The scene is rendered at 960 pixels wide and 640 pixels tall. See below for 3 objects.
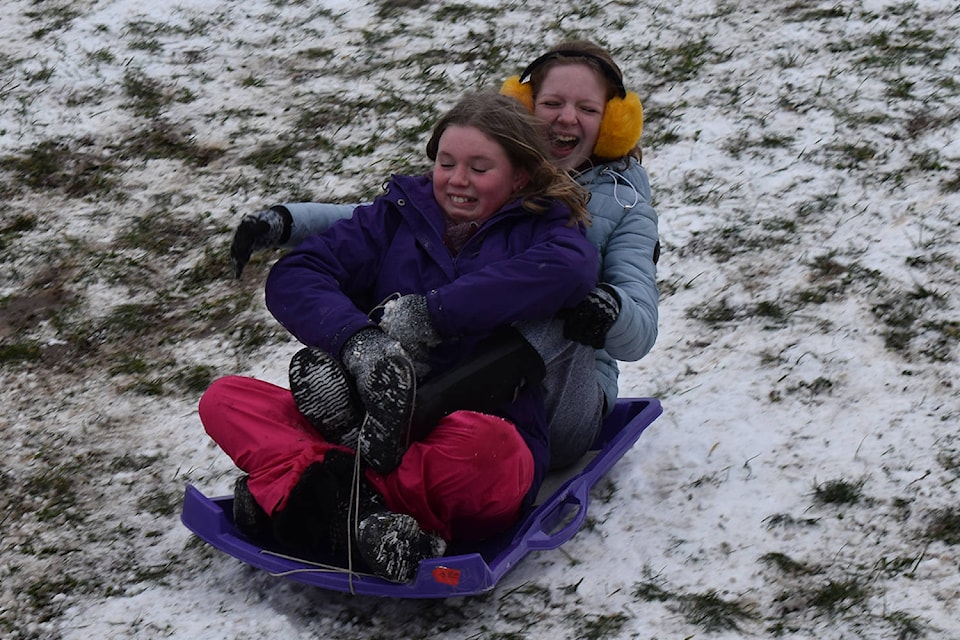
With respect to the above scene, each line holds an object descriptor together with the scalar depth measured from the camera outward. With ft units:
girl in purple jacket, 18.56
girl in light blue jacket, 20.13
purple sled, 17.75
